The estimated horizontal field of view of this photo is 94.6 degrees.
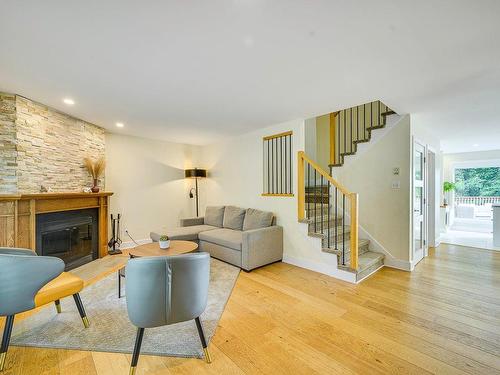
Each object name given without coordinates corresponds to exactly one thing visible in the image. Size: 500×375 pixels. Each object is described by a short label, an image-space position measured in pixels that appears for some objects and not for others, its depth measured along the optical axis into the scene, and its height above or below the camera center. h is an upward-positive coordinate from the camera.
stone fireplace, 2.92 +0.06
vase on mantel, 4.08 -0.02
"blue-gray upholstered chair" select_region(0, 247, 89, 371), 1.67 -0.75
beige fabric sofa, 3.59 -0.84
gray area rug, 1.88 -1.29
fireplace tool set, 4.53 -1.04
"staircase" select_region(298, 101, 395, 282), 3.24 -0.25
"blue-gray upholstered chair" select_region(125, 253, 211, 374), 1.52 -0.69
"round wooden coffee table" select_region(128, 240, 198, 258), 2.79 -0.80
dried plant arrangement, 4.10 +0.36
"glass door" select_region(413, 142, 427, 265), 3.79 -0.26
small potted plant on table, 3.00 -0.72
